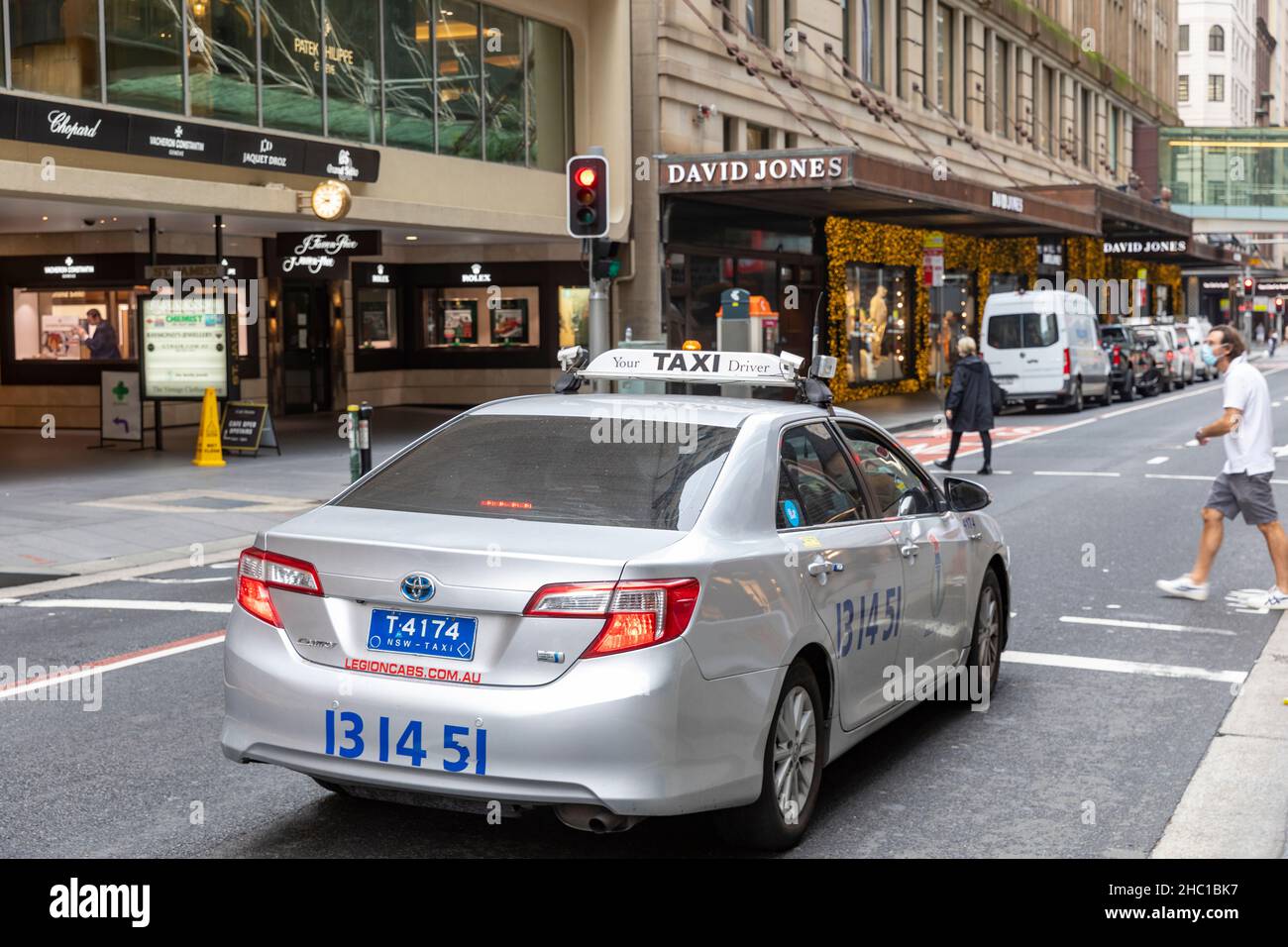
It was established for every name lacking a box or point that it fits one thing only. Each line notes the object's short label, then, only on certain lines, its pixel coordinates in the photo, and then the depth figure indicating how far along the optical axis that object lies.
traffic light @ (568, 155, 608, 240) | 15.56
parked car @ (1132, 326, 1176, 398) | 40.72
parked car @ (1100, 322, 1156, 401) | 37.88
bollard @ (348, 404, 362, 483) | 15.17
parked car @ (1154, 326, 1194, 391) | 43.78
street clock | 21.39
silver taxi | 4.67
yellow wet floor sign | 20.64
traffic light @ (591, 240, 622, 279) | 15.62
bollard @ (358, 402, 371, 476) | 15.09
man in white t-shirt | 10.16
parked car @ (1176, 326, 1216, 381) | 48.12
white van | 32.06
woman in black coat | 19.52
